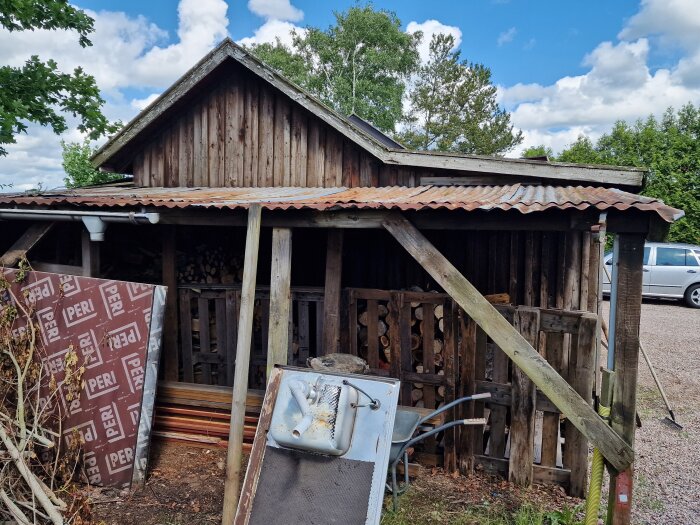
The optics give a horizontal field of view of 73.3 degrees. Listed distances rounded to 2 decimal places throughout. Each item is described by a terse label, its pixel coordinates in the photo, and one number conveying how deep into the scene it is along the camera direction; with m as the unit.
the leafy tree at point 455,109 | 26.80
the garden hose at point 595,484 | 3.31
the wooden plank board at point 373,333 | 4.84
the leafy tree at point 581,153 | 20.50
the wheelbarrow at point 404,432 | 3.64
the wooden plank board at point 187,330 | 5.70
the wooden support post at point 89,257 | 5.29
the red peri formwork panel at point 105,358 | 4.32
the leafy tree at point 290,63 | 25.52
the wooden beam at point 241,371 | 3.69
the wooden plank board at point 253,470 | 3.14
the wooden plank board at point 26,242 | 5.01
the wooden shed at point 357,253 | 3.69
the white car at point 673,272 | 12.74
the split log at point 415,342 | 4.97
